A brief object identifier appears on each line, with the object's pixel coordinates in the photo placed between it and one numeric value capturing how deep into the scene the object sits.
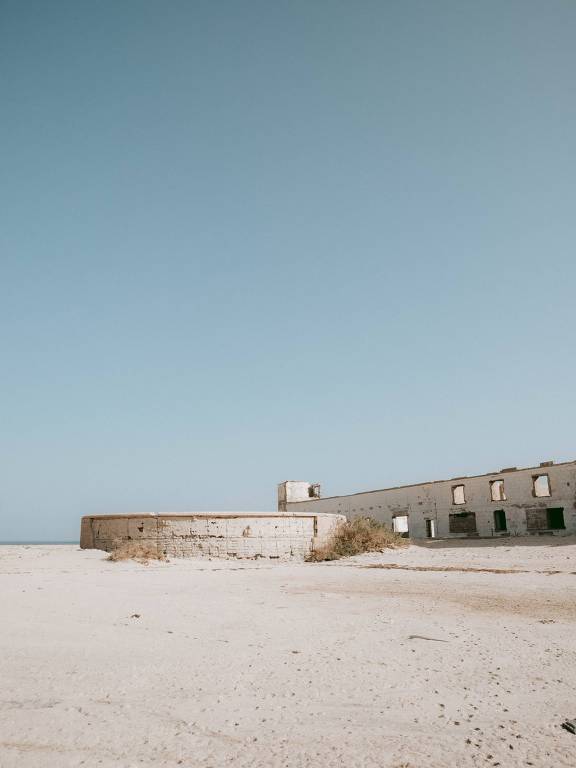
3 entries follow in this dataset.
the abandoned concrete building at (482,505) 27.33
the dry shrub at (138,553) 14.66
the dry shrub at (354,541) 17.50
